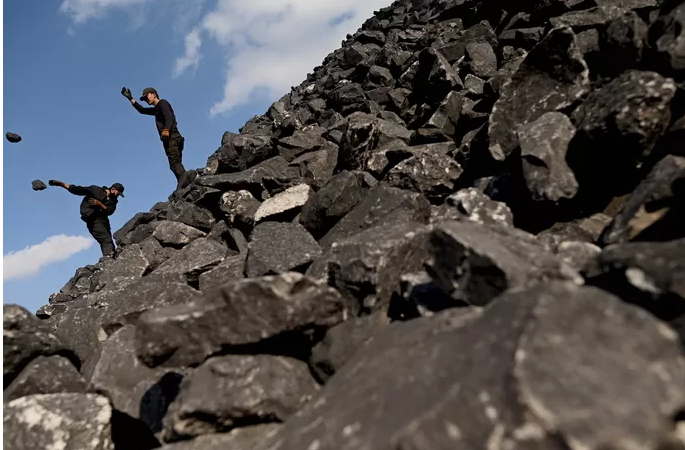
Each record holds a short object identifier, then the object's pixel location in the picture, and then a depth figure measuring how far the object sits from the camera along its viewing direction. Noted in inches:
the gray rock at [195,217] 366.0
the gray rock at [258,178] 319.3
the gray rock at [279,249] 199.8
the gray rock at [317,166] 313.3
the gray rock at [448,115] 290.5
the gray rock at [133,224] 521.3
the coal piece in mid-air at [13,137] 396.2
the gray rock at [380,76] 446.0
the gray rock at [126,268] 316.6
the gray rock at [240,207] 313.0
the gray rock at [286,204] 281.4
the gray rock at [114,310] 218.5
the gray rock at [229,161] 378.7
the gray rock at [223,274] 234.2
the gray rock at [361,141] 280.4
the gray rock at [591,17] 258.6
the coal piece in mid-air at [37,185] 488.1
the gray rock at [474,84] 322.9
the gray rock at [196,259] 265.1
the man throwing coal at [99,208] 491.5
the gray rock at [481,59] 350.2
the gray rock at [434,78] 340.5
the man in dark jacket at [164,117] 504.1
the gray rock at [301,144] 353.1
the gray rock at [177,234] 366.6
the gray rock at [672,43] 173.5
